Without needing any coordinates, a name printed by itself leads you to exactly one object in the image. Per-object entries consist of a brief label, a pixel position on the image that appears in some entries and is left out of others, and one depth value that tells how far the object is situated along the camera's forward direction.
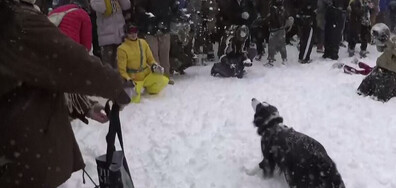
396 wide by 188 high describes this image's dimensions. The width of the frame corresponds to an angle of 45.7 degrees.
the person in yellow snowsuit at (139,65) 6.70
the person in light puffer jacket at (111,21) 6.92
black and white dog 3.65
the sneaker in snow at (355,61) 10.13
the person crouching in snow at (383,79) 7.18
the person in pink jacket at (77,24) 4.85
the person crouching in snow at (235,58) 9.00
